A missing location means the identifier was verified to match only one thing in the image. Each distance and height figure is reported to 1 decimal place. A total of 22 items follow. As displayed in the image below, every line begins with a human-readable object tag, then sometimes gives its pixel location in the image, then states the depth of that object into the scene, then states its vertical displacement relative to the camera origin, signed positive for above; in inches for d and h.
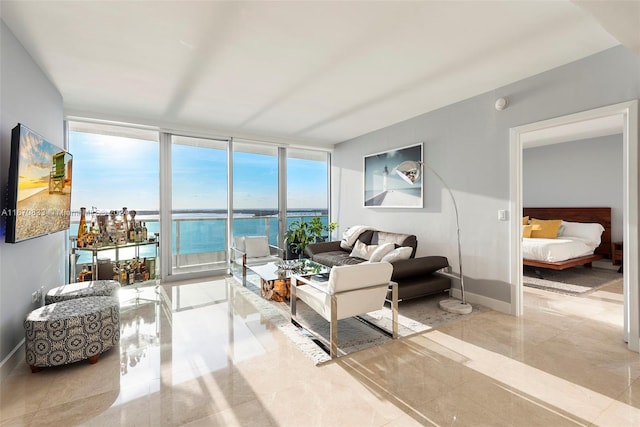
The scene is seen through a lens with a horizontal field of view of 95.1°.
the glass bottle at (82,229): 137.4 -7.3
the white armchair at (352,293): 98.3 -28.7
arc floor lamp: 137.1 +8.2
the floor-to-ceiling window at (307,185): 243.9 +25.1
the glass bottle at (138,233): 153.9 -10.1
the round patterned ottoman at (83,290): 107.9 -29.4
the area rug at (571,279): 172.6 -44.1
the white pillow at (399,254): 156.3 -22.6
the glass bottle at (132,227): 151.9 -6.9
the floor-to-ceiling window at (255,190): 218.7 +18.1
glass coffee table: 146.8 -32.2
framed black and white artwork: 182.3 +23.4
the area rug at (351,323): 103.6 -46.5
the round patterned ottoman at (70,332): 85.0 -35.9
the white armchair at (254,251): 194.9 -26.2
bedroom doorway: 98.0 +1.3
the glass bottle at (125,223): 148.9 -4.6
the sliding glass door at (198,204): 198.7 +6.9
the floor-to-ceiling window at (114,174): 171.0 +30.9
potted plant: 225.8 -16.8
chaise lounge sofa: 140.8 -26.1
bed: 191.2 -23.3
